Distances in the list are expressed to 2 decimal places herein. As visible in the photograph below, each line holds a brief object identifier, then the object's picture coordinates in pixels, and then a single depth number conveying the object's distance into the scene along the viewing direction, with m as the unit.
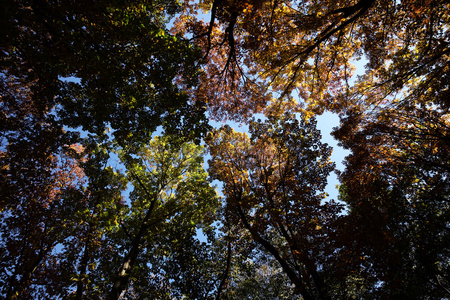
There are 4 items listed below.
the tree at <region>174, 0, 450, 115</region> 6.01
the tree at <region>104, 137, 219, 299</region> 8.04
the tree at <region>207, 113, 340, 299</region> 7.51
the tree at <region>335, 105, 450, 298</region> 7.80
